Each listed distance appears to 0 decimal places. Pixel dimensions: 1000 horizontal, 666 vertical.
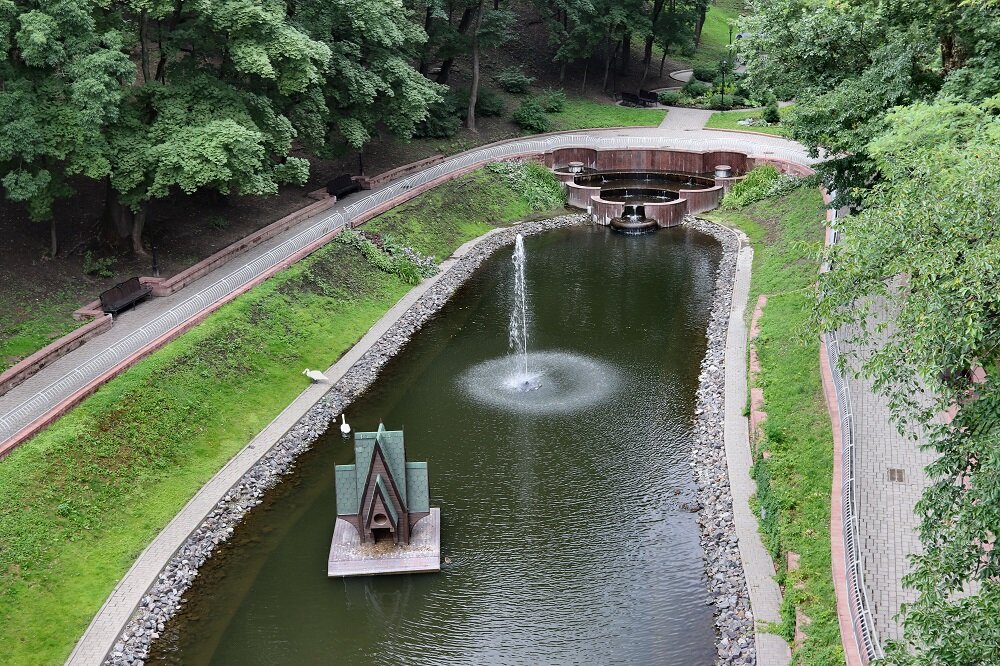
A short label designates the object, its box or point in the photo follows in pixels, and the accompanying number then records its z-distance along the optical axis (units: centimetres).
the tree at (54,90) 2986
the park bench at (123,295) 3250
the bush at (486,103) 6153
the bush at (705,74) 7369
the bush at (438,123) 5734
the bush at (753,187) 5184
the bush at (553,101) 6538
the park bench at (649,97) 7006
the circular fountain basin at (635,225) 5047
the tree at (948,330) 1229
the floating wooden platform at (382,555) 2284
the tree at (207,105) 3284
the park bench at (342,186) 4746
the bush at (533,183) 5441
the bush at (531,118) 6191
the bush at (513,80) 6538
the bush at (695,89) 7100
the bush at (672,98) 7018
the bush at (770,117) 5020
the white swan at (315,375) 3197
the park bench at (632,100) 6969
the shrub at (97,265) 3494
